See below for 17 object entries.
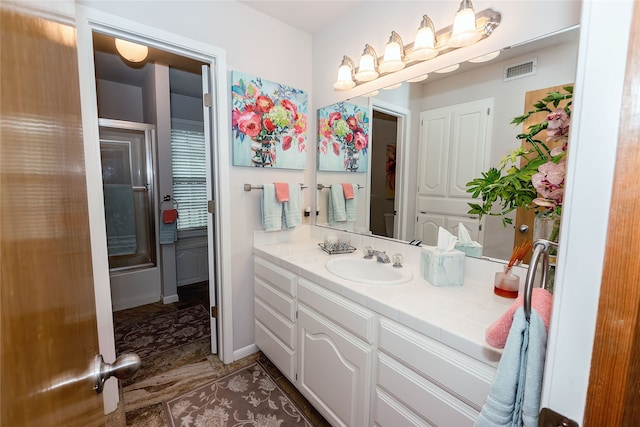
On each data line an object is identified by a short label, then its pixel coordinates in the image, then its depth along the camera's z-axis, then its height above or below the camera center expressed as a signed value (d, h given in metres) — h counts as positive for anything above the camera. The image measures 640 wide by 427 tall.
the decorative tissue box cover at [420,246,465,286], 1.28 -0.39
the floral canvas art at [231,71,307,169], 1.87 +0.45
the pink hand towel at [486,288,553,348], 0.57 -0.34
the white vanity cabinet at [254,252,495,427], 0.89 -0.74
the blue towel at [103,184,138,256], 2.86 -0.40
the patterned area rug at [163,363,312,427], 1.50 -1.31
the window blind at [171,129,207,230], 3.48 +0.08
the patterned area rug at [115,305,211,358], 2.14 -1.29
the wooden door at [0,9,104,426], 0.22 -0.06
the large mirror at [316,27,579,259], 1.14 +0.28
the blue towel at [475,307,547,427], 0.59 -0.43
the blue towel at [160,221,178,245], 2.88 -0.53
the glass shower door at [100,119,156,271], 2.87 -0.12
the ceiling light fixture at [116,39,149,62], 1.87 +0.93
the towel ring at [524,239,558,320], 0.53 -0.17
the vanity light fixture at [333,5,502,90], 1.22 +0.73
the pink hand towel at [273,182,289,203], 2.02 -0.06
